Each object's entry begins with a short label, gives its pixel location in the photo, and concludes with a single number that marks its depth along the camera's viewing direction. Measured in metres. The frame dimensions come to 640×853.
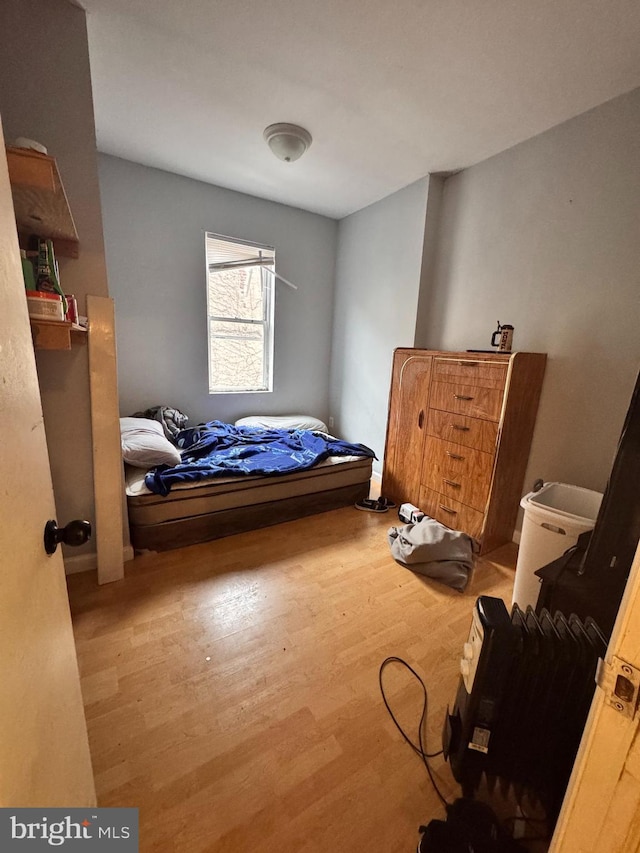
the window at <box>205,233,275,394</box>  3.37
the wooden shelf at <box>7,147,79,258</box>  1.07
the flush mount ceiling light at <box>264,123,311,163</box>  2.17
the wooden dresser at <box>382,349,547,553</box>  2.04
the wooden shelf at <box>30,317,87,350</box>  1.29
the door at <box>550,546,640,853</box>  0.42
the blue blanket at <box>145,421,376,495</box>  2.15
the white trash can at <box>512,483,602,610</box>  1.54
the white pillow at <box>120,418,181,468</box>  2.20
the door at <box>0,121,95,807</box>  0.44
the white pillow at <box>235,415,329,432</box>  3.50
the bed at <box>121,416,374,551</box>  1.99
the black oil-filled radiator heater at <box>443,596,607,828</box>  0.87
